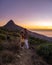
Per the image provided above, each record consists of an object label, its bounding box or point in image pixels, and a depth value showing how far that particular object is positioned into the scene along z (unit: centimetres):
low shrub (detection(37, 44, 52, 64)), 396
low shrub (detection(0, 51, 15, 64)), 328
